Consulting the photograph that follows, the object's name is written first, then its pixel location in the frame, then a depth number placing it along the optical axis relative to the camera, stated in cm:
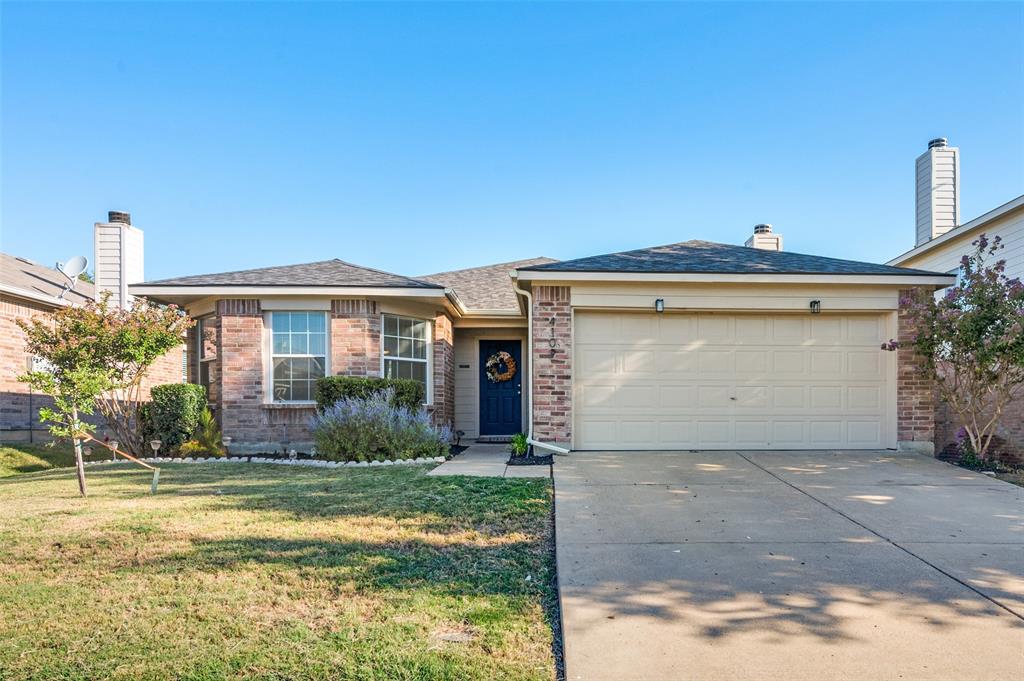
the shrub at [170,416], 1016
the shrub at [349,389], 978
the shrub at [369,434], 901
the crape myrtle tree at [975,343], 773
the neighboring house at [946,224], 1161
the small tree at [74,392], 645
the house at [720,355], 894
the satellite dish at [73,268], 1339
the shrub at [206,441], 1014
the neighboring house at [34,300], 1143
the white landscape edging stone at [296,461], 874
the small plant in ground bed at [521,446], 884
